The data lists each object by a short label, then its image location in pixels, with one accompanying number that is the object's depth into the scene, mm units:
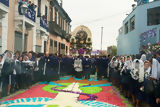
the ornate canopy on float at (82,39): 28194
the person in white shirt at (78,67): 10923
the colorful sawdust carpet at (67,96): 4813
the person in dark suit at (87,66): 10821
